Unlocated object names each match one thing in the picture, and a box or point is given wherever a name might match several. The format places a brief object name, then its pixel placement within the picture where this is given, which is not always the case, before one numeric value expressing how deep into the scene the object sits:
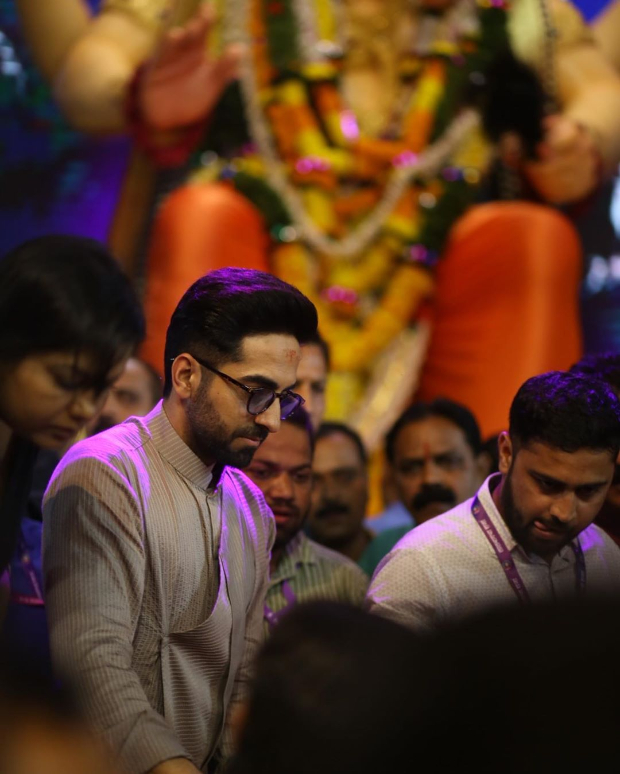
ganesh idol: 8.57
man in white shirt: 4.07
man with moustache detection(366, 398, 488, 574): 6.05
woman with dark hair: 3.34
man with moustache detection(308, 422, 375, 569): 6.21
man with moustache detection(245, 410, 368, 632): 4.96
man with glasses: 3.41
